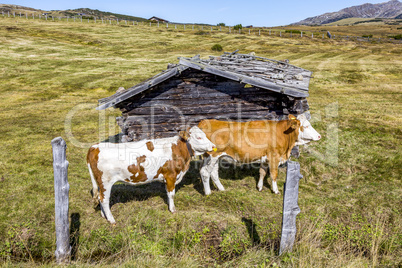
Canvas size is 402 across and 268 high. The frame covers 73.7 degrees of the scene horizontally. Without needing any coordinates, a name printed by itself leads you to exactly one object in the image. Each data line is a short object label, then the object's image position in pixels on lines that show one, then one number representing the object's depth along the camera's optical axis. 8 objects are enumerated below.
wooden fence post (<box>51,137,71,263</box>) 4.89
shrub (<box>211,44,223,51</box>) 44.56
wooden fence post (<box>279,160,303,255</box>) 5.01
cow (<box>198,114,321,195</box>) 7.99
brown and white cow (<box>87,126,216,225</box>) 6.32
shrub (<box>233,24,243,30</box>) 68.78
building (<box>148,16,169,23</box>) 93.72
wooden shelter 9.70
